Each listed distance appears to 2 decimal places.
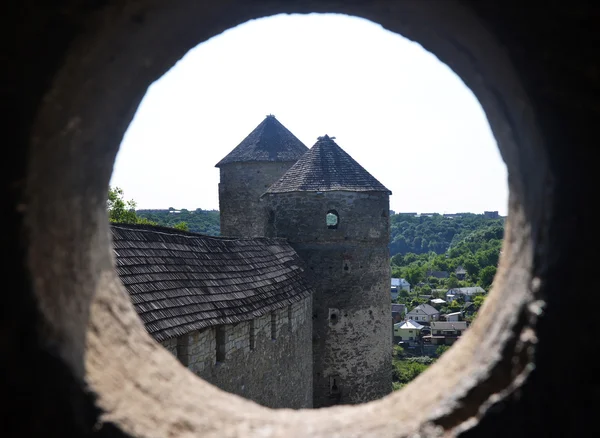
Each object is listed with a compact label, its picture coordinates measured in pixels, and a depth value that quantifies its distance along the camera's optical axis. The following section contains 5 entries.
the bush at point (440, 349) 54.04
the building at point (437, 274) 100.06
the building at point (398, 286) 90.38
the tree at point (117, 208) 33.25
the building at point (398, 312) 70.31
